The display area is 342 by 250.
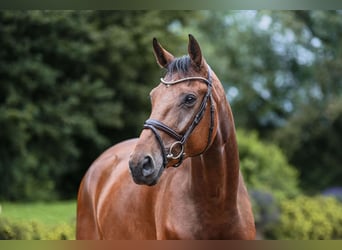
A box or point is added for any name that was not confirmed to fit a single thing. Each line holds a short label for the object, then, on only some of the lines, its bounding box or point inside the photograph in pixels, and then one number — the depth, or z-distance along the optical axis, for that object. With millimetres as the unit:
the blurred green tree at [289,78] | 23406
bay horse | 4746
